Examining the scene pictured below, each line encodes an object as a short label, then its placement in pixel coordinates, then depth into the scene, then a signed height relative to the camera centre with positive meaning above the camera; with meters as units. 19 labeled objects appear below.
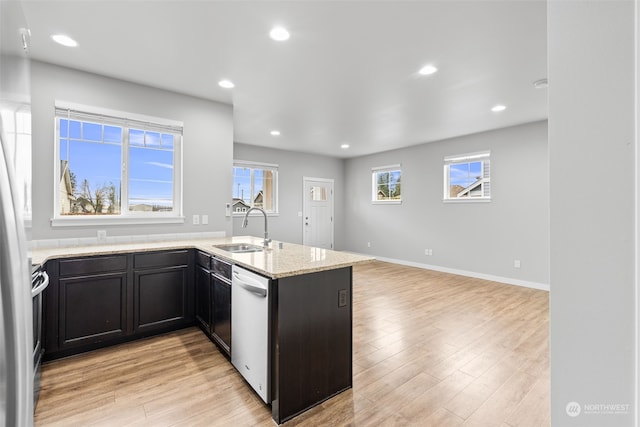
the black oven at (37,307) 1.64 -0.62
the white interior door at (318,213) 7.63 +0.00
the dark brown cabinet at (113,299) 2.50 -0.80
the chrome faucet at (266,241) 3.04 -0.29
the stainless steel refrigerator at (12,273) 0.57 -0.12
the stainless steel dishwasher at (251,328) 1.88 -0.80
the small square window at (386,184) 7.07 +0.72
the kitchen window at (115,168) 3.03 +0.50
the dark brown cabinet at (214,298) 2.46 -0.79
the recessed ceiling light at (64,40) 2.47 +1.46
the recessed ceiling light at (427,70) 3.01 +1.48
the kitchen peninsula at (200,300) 1.85 -0.72
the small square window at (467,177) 5.52 +0.70
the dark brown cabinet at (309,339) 1.83 -0.83
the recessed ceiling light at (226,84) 3.33 +1.48
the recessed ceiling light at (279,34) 2.38 +1.47
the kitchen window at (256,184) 6.54 +0.65
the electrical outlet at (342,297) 2.10 -0.60
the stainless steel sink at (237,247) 3.10 -0.36
